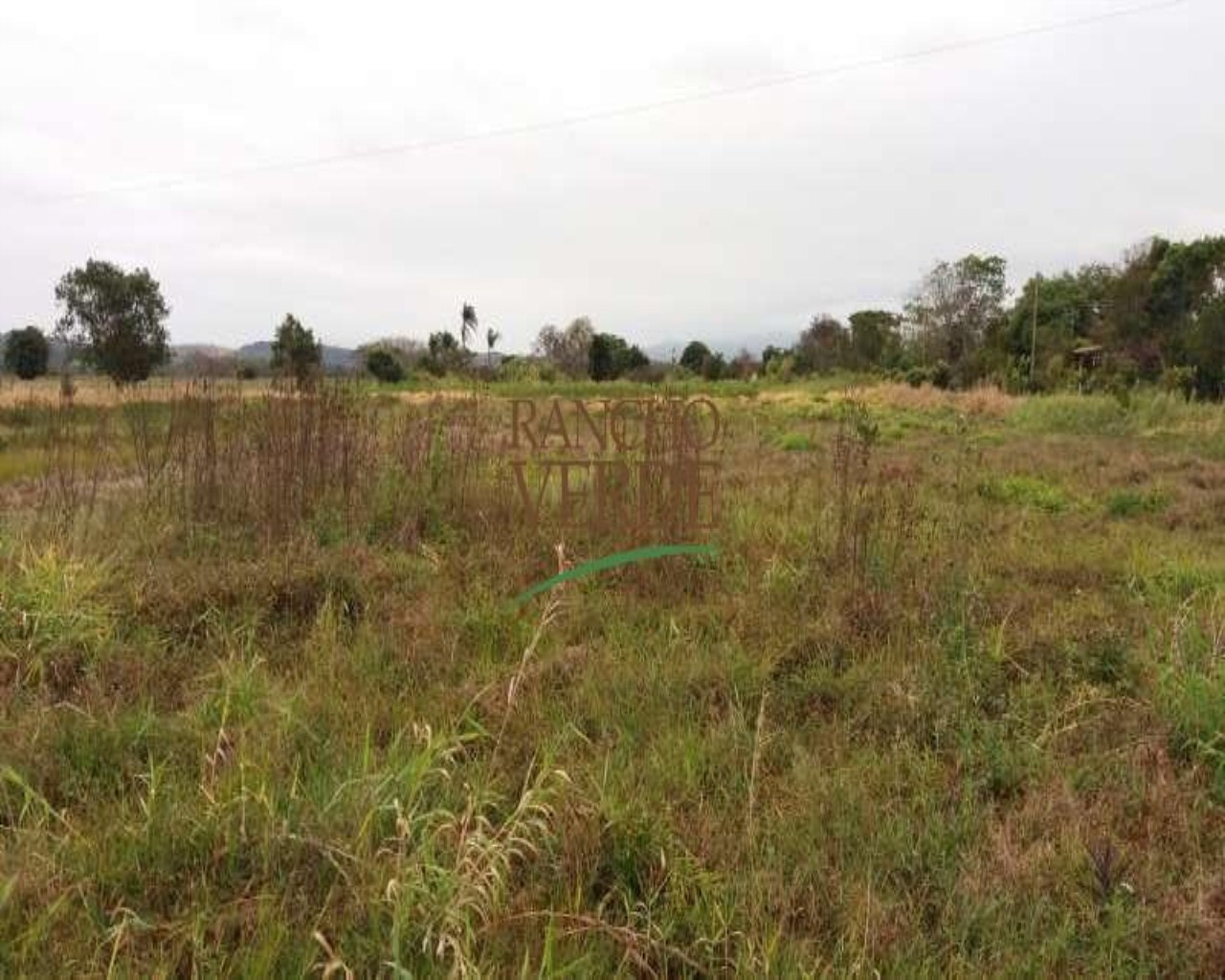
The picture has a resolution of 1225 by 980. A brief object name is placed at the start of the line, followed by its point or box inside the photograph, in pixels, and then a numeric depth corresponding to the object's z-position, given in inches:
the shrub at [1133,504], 262.5
